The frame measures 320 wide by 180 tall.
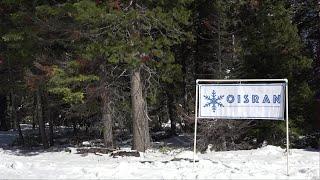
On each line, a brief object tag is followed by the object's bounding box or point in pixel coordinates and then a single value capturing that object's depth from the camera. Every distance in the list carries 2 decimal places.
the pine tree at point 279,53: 18.52
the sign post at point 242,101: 11.26
